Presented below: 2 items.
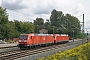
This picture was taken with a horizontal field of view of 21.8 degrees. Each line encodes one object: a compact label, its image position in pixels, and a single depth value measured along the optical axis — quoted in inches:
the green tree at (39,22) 5971.5
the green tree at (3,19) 2952.8
